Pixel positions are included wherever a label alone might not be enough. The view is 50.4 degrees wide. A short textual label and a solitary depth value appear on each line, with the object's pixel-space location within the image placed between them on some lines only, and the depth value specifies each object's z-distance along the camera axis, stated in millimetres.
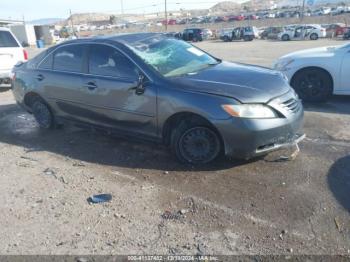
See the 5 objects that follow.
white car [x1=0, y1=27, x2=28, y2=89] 10758
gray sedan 4301
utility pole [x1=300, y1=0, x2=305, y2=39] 39594
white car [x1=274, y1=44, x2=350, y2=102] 7207
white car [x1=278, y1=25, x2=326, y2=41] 39094
